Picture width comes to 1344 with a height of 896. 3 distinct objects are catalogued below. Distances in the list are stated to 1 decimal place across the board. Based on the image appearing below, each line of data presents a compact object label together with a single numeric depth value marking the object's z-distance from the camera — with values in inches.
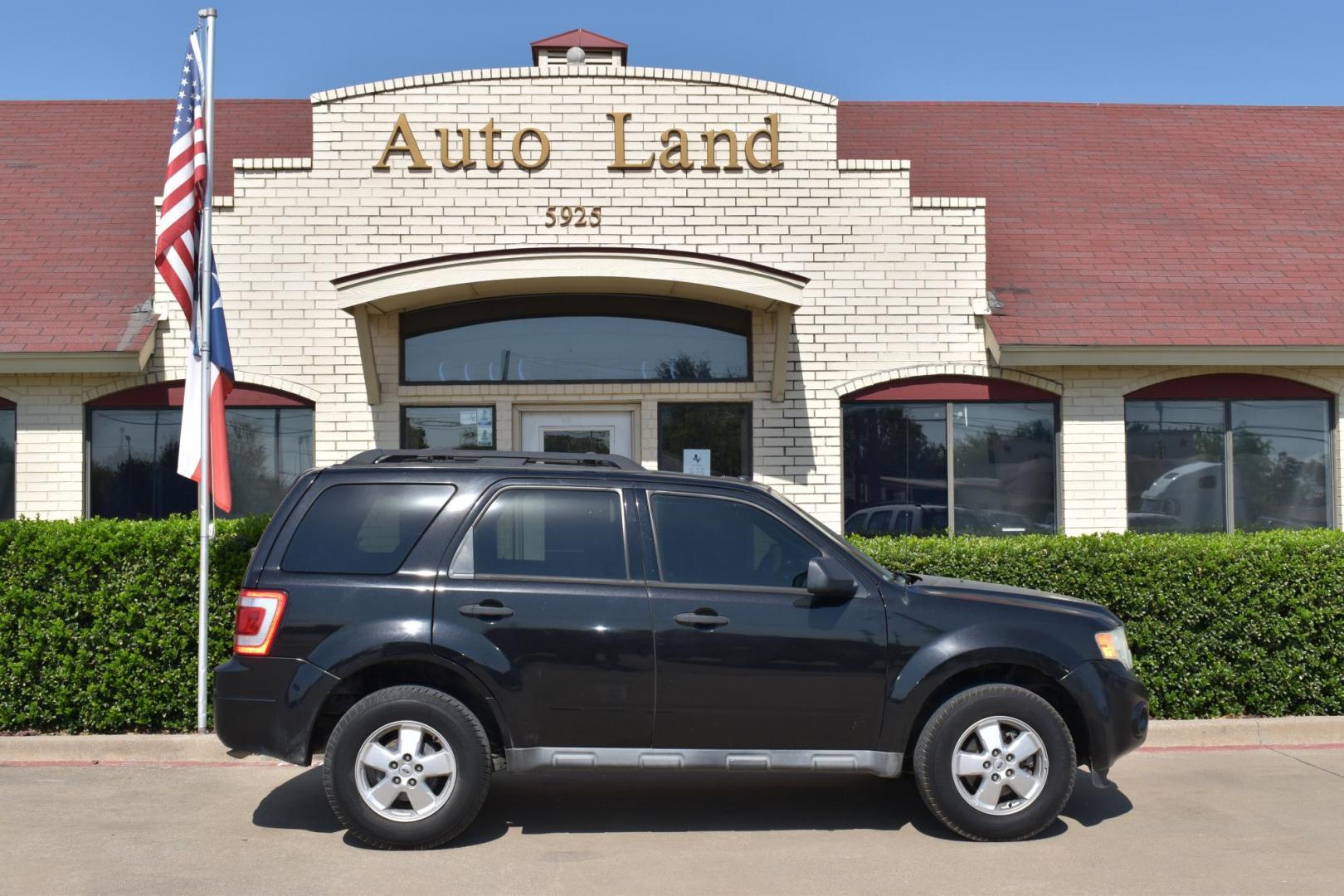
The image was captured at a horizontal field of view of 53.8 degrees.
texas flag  350.9
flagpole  345.1
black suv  249.8
